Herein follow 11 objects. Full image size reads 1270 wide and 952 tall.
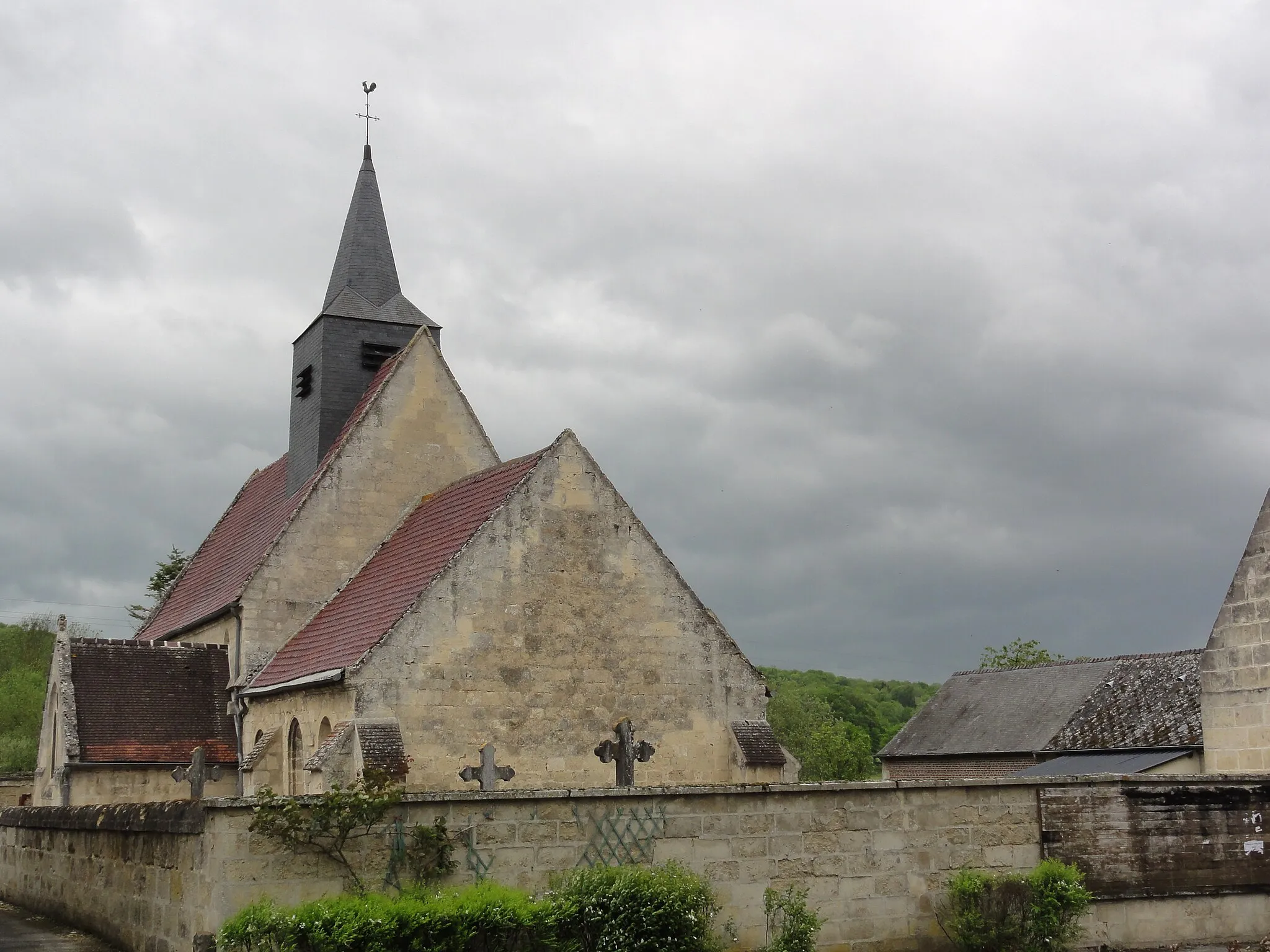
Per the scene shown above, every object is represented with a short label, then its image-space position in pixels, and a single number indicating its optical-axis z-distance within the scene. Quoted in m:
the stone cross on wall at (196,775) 18.31
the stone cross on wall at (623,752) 16.58
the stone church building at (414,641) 17.88
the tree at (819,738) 56.75
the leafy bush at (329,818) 10.50
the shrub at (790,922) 11.83
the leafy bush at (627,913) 10.81
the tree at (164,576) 48.03
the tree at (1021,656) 61.12
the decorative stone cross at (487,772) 16.33
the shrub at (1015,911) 12.67
